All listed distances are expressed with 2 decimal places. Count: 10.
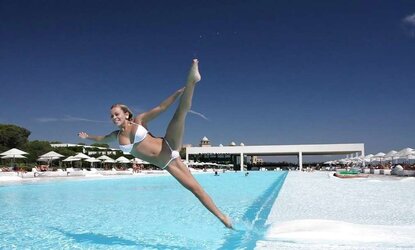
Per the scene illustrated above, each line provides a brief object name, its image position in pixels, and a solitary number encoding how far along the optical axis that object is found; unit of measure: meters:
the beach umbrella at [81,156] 44.09
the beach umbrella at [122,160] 51.72
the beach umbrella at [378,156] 45.18
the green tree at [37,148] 64.40
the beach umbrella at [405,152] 33.42
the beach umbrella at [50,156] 38.44
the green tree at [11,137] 66.25
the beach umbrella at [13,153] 35.00
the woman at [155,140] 4.79
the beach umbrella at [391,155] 37.22
